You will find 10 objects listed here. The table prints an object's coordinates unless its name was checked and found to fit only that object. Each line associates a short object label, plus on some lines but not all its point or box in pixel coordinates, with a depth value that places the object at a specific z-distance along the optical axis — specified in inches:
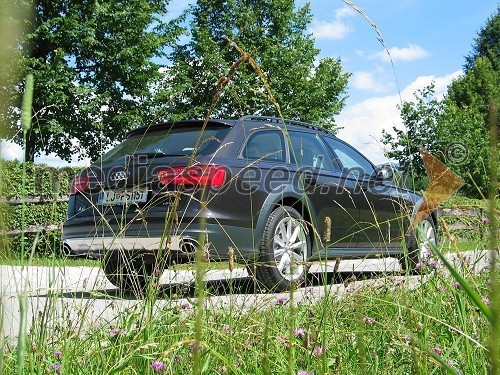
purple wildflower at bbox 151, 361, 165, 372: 65.8
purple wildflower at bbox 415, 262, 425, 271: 121.4
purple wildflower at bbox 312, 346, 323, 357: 64.1
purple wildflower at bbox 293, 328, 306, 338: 79.6
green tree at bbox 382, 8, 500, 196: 905.5
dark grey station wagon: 202.4
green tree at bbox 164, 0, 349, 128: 1109.1
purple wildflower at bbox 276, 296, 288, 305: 106.0
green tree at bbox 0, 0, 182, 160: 820.0
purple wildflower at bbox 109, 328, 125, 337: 80.6
